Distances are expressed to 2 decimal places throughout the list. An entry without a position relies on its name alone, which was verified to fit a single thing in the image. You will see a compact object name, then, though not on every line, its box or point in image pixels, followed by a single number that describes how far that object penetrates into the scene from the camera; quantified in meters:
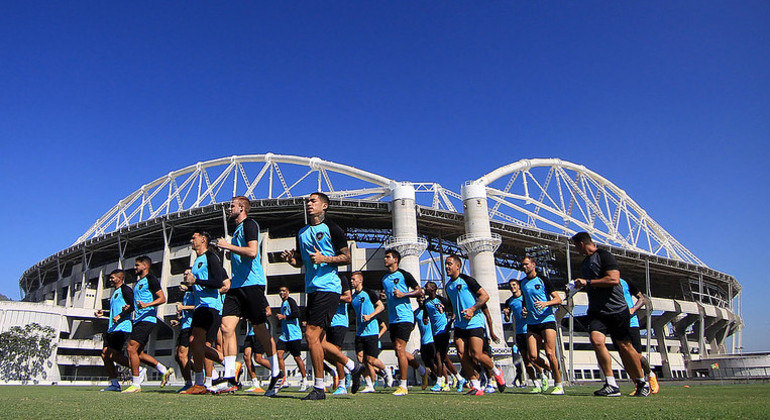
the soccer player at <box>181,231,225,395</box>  6.57
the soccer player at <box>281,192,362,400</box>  5.45
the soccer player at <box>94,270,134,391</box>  8.43
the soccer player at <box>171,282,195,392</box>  7.88
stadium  43.91
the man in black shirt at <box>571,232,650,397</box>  6.22
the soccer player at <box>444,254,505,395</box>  7.87
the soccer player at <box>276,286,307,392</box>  10.54
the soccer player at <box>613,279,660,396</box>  7.05
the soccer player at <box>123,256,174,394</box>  7.89
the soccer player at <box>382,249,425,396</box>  8.76
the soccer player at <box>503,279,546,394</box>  9.99
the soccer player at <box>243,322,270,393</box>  11.23
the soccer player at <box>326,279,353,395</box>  7.50
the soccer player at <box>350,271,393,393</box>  9.78
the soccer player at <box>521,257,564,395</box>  8.46
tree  44.22
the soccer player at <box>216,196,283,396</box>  5.95
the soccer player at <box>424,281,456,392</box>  10.34
